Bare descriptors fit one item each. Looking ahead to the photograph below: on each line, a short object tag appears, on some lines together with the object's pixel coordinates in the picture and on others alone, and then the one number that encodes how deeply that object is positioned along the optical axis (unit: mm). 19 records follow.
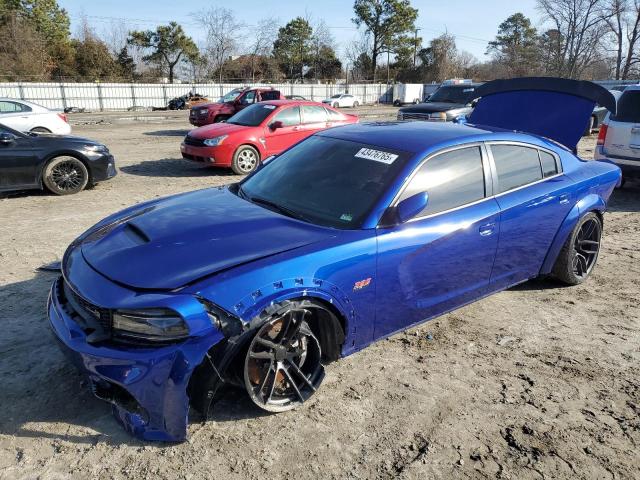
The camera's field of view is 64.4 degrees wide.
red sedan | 10219
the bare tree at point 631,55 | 49084
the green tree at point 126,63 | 52312
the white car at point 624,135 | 8305
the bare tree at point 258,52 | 58594
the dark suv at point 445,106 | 13336
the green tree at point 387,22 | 62906
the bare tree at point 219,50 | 55938
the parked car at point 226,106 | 18078
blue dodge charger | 2584
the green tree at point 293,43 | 60719
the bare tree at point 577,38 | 50719
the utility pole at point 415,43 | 65688
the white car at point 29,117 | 13062
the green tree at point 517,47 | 63719
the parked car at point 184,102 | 35656
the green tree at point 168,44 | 54219
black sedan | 7719
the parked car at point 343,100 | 40481
